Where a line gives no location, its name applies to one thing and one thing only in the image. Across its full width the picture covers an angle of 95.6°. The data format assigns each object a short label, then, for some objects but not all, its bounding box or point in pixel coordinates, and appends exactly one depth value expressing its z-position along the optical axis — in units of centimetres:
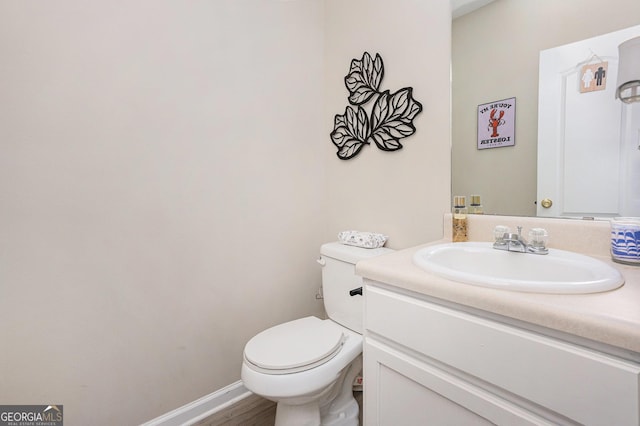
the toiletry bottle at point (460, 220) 117
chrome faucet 91
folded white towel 143
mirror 96
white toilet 103
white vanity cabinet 51
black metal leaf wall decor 137
